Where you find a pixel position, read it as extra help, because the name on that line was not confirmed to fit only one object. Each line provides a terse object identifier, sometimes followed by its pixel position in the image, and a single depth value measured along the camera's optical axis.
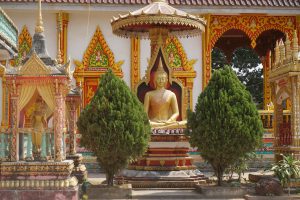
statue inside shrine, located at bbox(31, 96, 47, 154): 9.73
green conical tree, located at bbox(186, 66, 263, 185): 10.62
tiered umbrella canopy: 13.06
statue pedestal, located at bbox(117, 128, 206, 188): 12.16
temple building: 18.34
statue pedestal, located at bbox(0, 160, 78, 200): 9.15
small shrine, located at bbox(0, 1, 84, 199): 9.20
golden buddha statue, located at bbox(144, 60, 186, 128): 13.20
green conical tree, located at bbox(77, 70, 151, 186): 10.18
